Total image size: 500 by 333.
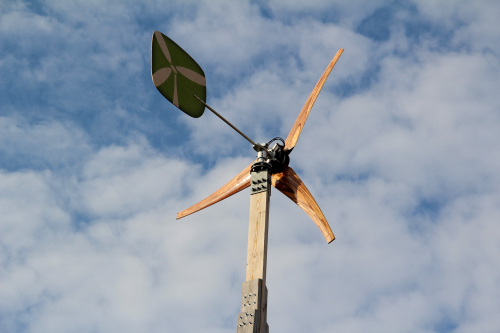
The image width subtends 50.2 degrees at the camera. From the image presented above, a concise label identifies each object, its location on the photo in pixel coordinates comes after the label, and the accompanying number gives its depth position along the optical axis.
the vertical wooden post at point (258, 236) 9.05
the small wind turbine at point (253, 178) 8.67
